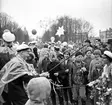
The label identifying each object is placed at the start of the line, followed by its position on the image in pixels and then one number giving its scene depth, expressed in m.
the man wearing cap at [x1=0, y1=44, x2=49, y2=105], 4.95
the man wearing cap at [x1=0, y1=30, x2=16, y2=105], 6.11
